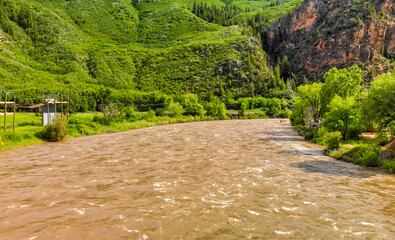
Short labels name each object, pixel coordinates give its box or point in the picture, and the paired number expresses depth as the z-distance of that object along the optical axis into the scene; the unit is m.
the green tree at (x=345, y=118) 31.05
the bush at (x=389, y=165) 21.45
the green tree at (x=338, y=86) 43.91
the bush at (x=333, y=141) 31.98
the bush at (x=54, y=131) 37.97
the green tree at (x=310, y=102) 47.38
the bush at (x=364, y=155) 23.78
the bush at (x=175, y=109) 92.19
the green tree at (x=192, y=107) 98.88
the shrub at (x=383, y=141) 27.80
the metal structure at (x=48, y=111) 44.69
